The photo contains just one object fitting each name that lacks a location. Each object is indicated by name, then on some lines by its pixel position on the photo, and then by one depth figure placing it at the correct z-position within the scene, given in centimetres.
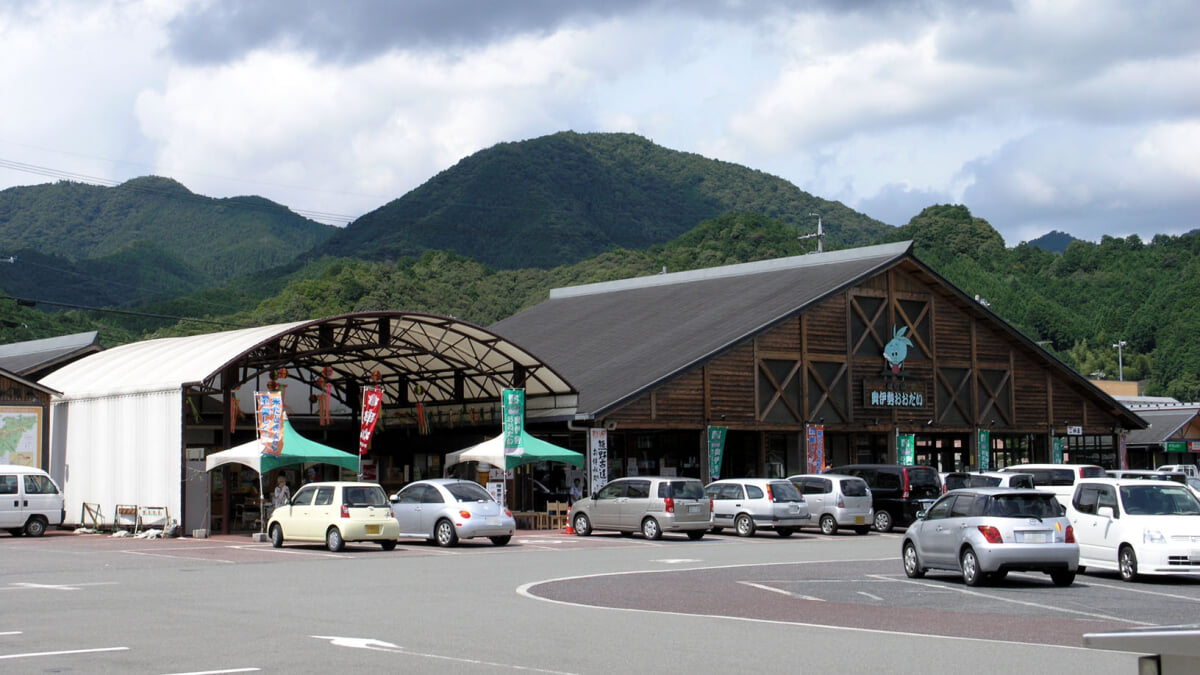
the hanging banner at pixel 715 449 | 4072
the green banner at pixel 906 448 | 4591
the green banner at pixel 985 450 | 4806
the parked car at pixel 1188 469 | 4816
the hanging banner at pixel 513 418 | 3628
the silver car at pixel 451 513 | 2942
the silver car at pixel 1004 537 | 1895
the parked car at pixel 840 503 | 3441
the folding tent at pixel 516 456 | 3600
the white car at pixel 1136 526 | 1962
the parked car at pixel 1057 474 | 3036
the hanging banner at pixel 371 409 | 3778
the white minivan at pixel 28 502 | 3419
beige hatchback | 2755
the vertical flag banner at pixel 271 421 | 3256
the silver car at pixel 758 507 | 3334
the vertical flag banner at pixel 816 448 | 4319
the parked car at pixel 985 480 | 3034
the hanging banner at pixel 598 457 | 3838
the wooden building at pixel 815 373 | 4116
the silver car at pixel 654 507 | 3162
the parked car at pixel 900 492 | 3525
